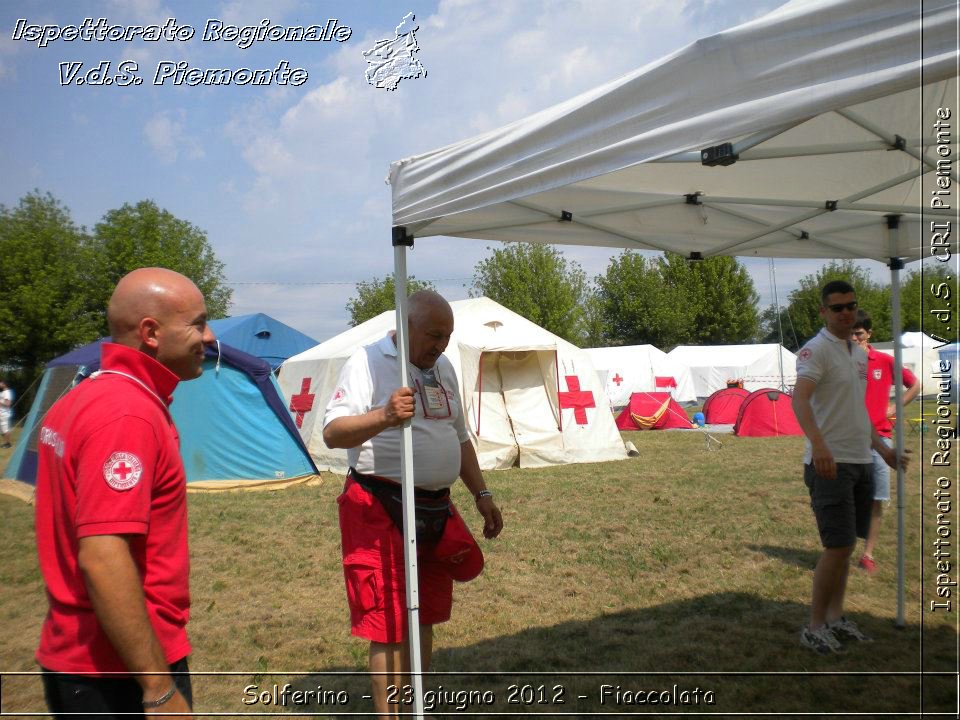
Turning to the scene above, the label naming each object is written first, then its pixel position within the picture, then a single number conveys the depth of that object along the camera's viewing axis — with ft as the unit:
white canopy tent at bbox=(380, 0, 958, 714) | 5.28
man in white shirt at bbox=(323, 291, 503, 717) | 8.77
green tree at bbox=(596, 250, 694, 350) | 143.95
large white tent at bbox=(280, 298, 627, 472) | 37.06
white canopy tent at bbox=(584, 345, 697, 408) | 90.43
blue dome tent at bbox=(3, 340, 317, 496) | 32.40
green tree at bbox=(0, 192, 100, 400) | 97.96
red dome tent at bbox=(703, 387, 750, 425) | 57.41
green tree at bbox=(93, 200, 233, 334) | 116.47
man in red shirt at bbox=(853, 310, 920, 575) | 17.15
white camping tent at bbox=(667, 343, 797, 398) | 90.84
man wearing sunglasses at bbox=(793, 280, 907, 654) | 12.08
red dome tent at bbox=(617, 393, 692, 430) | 59.00
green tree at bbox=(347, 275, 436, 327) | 159.53
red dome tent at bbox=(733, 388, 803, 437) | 49.47
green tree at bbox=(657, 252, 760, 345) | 145.07
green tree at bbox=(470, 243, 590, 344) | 132.05
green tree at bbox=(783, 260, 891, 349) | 111.14
